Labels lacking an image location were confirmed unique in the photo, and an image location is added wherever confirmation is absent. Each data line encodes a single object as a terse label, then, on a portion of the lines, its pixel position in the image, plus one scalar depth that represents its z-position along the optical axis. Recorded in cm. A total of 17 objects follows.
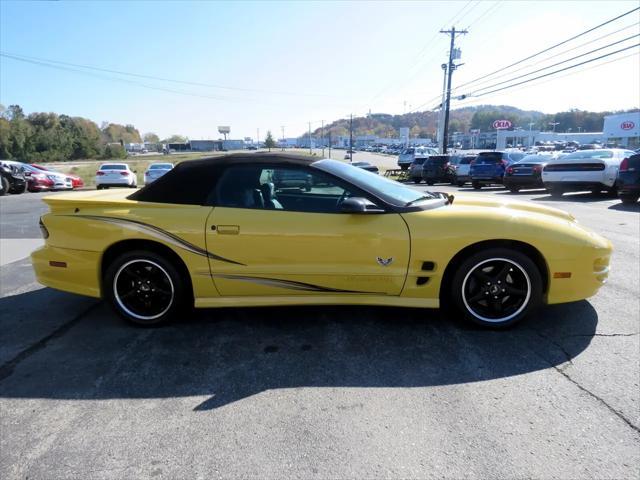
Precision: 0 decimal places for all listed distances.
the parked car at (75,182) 2232
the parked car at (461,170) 2112
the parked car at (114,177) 1977
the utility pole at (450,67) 3831
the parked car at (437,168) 2312
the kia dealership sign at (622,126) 6712
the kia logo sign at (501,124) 8640
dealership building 6826
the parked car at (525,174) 1558
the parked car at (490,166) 1842
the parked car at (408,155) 3350
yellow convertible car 325
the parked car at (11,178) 1792
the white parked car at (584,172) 1262
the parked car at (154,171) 2002
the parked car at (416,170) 2412
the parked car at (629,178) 1065
